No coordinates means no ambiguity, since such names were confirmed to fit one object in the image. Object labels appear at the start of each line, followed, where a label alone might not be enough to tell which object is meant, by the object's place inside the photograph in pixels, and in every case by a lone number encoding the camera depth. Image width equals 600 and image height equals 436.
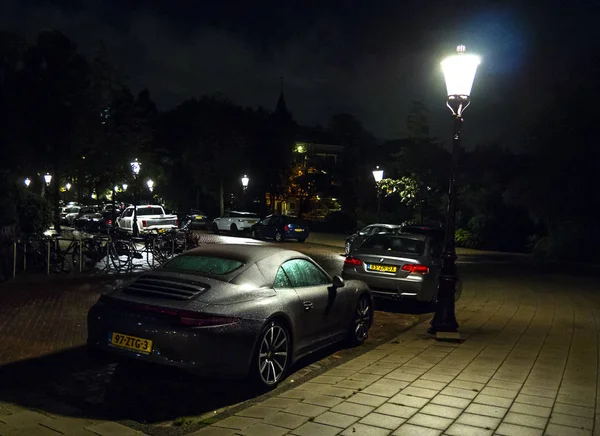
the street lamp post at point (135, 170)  24.90
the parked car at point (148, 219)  27.52
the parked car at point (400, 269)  10.43
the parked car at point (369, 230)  21.55
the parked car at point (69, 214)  44.20
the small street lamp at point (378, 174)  26.20
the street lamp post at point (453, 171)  8.62
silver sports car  5.21
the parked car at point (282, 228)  30.31
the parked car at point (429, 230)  18.23
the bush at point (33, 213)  22.73
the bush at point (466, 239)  31.05
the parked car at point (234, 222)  37.75
